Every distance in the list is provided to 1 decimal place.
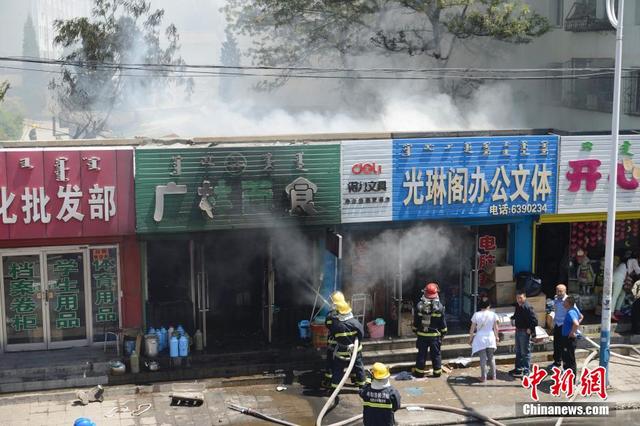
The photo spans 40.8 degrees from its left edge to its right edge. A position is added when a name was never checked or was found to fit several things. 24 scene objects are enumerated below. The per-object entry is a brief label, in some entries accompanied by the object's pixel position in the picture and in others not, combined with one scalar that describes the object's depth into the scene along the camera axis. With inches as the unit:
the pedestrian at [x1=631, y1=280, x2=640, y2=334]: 664.4
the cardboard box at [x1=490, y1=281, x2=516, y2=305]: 672.4
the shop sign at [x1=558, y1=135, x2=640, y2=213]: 653.3
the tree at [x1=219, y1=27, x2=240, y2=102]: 1149.1
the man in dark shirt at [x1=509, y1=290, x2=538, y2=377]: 575.2
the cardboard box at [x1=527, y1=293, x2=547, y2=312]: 662.5
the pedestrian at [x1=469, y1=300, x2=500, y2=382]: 572.4
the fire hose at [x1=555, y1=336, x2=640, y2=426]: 528.7
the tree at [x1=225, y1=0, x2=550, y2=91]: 968.3
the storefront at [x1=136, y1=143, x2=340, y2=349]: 576.7
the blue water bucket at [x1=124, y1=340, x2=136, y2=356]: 585.6
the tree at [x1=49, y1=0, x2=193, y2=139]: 1051.9
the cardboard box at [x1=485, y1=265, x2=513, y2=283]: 671.8
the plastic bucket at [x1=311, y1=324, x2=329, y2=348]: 620.1
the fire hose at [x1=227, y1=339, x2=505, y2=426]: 492.5
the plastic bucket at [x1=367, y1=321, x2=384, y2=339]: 638.5
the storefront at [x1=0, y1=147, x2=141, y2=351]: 555.5
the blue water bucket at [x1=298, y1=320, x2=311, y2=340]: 632.4
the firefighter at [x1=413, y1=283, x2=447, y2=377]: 579.5
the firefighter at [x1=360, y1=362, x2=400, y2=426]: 414.6
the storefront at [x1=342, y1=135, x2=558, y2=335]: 618.8
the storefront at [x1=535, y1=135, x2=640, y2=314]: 655.1
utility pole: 531.5
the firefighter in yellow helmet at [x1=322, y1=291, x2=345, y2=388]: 549.3
